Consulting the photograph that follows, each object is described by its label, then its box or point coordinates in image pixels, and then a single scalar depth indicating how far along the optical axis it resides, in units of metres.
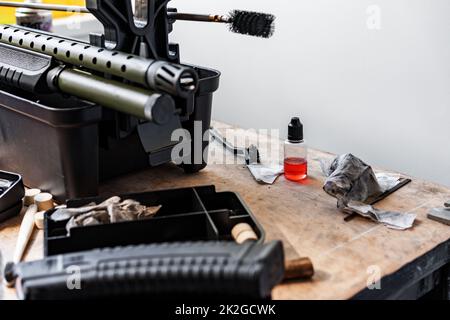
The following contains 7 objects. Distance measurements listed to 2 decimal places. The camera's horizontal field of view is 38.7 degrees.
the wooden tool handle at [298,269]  0.78
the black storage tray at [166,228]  0.82
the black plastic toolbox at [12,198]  0.96
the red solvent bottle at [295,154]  1.09
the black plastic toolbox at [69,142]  0.93
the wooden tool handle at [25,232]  0.87
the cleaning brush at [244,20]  1.02
